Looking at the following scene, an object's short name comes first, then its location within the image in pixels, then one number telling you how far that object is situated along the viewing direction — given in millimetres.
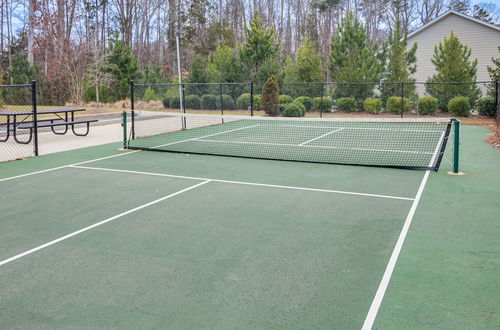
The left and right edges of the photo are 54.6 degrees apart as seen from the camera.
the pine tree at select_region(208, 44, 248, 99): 30062
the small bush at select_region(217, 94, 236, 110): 27781
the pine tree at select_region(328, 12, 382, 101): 28302
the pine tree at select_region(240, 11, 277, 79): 31078
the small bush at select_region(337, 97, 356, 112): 27359
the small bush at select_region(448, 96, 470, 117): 23836
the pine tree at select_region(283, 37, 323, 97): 29016
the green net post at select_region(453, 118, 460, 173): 9859
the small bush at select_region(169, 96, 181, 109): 28625
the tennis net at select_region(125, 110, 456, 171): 12234
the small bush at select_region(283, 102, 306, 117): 24391
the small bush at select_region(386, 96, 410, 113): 25609
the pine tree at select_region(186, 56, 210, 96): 30344
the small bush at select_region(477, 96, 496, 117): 22828
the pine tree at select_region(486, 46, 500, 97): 21812
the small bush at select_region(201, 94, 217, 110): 28048
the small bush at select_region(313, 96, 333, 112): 26938
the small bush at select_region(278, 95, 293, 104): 26812
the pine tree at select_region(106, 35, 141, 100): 30266
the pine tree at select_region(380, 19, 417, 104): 27469
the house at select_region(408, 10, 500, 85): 30984
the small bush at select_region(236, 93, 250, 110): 27297
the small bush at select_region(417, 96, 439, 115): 24703
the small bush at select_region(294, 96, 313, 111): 27030
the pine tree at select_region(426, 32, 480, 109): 25420
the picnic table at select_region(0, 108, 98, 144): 12930
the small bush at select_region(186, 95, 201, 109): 28562
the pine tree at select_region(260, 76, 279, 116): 24859
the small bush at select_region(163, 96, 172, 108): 29453
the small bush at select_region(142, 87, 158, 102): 31516
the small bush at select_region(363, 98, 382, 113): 26156
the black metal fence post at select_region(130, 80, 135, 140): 14242
